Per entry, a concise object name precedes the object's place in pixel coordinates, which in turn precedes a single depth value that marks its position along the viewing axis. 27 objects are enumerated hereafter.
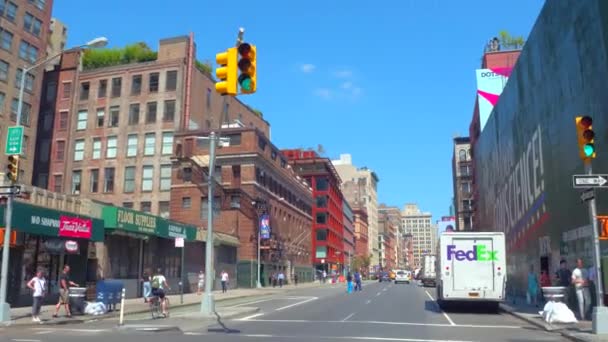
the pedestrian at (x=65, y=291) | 20.36
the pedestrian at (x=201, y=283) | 41.53
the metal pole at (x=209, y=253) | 20.55
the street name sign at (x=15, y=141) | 18.61
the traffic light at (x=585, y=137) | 13.70
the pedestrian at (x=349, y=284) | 44.81
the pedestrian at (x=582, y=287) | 17.16
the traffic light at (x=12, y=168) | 18.05
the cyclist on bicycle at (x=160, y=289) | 21.08
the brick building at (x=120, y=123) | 62.59
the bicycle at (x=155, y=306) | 21.05
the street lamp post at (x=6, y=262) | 17.70
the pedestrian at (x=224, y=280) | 44.53
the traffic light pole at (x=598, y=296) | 14.09
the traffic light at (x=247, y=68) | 11.42
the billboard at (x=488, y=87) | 64.19
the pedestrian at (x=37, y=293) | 18.75
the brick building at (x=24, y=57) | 55.03
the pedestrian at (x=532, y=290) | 26.83
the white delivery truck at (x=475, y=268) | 22.16
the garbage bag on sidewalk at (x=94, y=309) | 21.53
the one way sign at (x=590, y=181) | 14.59
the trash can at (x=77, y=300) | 20.67
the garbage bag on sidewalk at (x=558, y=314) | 17.61
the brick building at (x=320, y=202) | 105.38
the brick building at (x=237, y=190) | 57.38
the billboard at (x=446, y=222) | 110.69
